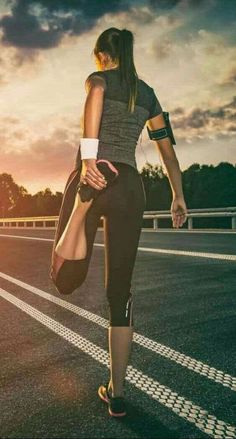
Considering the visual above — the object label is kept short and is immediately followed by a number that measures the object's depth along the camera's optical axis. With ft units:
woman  9.37
